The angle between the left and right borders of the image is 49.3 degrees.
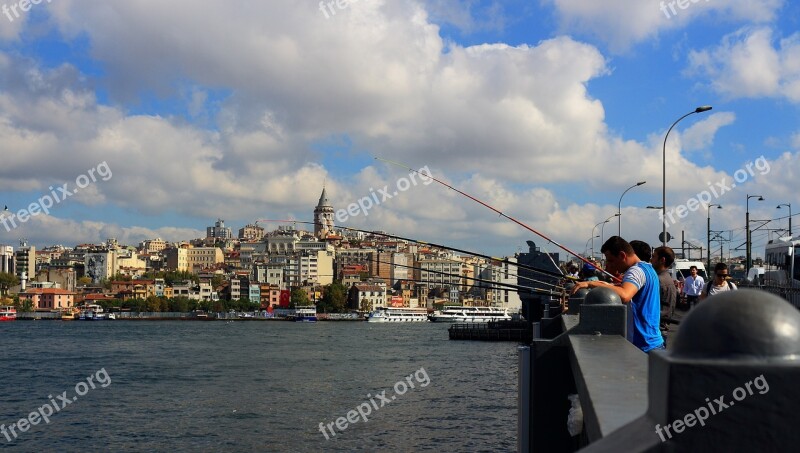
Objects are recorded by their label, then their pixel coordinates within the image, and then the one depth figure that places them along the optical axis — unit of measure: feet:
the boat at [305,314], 422.82
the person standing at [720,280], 30.01
